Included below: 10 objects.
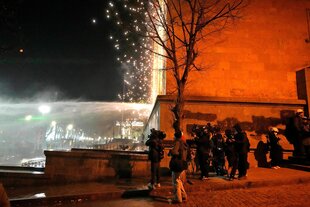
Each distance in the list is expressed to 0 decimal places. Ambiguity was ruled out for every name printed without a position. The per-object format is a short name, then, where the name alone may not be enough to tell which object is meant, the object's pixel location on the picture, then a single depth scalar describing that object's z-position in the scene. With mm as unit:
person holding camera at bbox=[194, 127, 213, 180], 9453
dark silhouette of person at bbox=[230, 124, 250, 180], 9320
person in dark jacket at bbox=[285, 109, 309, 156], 11359
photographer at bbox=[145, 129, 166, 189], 8708
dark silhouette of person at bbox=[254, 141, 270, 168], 12585
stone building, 13266
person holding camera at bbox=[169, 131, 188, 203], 7180
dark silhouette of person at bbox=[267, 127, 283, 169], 11500
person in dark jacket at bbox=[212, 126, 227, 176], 10305
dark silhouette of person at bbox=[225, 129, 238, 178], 9672
